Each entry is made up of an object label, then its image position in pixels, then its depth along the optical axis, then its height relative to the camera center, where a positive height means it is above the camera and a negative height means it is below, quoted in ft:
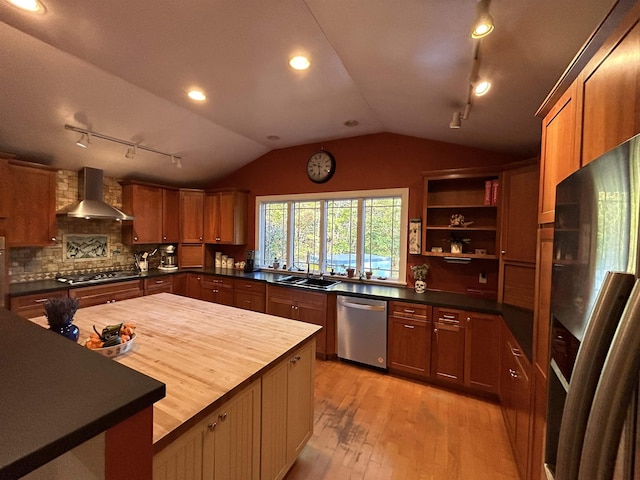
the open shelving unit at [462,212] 9.64 +1.05
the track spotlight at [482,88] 5.97 +3.44
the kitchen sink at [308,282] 11.99 -2.14
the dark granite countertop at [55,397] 1.55 -1.21
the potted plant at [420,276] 10.73 -1.50
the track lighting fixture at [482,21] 3.77 +3.09
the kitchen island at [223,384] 3.51 -2.25
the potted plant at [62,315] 4.78 -1.51
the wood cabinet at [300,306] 11.13 -3.03
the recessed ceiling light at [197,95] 8.83 +4.58
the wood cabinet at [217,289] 14.15 -2.97
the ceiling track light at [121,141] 9.85 +3.69
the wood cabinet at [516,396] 5.31 -3.52
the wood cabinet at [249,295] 13.03 -2.95
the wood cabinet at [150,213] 14.21 +1.05
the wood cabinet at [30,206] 10.10 +0.92
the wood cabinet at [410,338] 9.36 -3.53
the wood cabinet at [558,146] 3.57 +1.41
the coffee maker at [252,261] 15.39 -1.53
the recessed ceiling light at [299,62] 6.90 +4.50
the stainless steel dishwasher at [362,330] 9.98 -3.51
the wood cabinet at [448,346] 8.86 -3.53
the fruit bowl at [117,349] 4.61 -2.05
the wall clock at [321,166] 13.12 +3.42
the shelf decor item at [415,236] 10.90 +0.09
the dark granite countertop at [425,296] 6.88 -2.13
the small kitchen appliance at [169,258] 15.94 -1.50
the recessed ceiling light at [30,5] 5.58 +4.66
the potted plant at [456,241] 10.14 -0.07
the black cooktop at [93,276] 11.58 -2.10
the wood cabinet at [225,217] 15.60 +0.98
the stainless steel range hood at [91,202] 11.57 +1.29
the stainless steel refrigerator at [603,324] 1.38 -0.51
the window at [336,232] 12.00 +0.23
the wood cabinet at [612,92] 2.35 +1.52
